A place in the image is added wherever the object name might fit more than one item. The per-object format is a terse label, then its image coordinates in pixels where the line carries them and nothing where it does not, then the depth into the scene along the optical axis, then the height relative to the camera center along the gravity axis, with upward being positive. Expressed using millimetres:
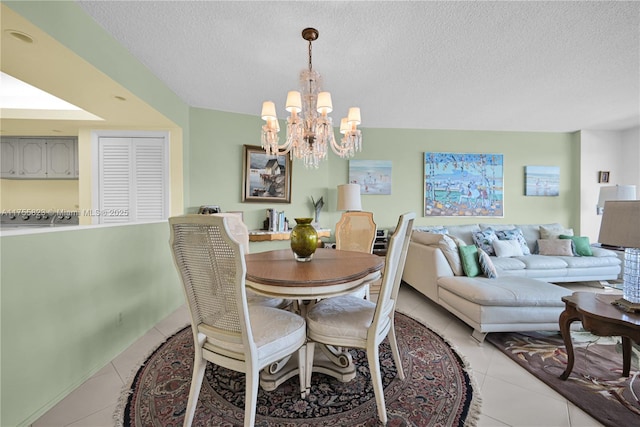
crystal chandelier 2037 +683
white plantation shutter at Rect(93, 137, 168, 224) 3297 +386
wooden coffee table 1363 -618
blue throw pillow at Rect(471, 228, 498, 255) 3760 -473
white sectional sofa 2150 -754
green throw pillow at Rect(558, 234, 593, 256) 3746 -564
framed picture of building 3812 +426
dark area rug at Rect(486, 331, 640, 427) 1435 -1108
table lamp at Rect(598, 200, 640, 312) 1403 -166
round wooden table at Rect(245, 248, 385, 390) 1341 -398
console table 3607 -416
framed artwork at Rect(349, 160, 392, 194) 4418 +518
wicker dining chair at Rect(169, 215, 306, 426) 1090 -474
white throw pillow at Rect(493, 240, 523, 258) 3658 -588
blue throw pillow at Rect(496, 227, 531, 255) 3908 -447
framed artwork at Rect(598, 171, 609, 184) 4547 +514
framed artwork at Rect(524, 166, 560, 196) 4605 +462
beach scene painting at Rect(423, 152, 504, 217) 4496 +380
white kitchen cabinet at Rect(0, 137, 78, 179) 4020 +722
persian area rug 1381 -1124
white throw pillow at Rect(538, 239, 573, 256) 3770 -594
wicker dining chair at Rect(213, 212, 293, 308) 1919 -396
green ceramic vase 1822 -239
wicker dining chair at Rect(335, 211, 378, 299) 2629 -270
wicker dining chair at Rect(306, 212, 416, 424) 1346 -640
